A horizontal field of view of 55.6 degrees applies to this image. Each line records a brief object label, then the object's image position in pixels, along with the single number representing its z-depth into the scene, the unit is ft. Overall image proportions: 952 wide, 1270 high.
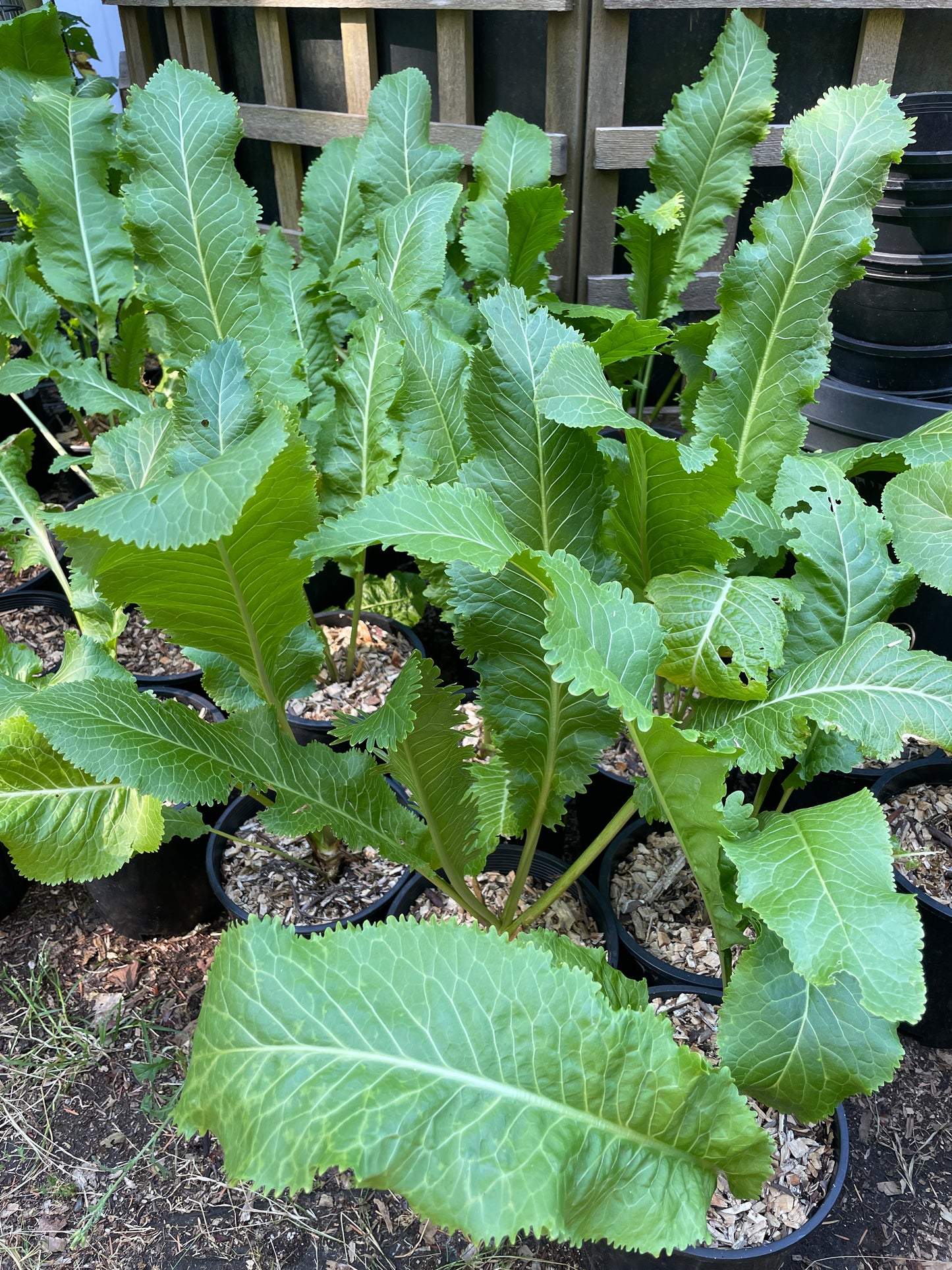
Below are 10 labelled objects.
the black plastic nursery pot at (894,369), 6.50
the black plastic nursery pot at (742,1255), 3.39
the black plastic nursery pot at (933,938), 4.77
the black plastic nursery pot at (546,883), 4.78
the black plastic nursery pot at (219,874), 4.94
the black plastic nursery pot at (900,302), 6.14
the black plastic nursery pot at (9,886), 6.22
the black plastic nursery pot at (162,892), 5.59
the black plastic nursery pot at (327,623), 5.97
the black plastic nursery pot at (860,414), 5.98
